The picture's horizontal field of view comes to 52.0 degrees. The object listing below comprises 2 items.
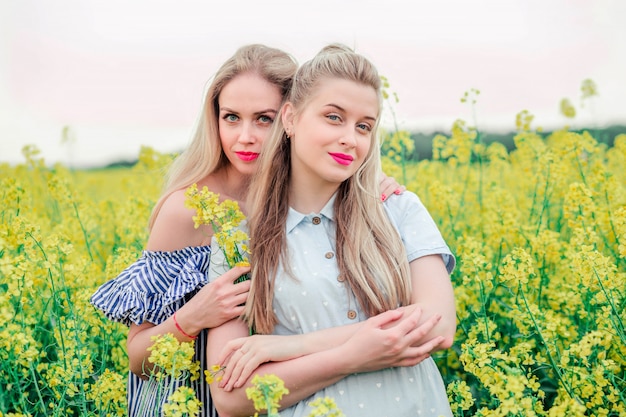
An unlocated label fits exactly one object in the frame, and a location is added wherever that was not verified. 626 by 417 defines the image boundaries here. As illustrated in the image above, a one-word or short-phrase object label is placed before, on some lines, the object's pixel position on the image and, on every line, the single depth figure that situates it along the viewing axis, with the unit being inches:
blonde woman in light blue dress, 76.2
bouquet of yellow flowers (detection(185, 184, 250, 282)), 78.4
